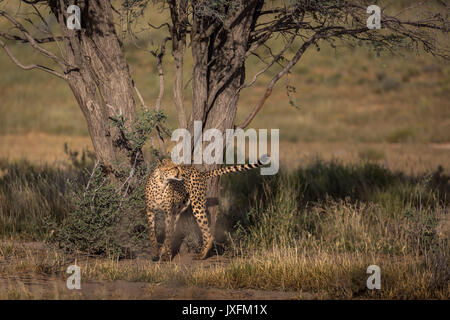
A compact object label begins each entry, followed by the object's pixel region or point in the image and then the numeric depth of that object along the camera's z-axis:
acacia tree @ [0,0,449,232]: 15.77
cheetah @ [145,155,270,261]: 15.43
